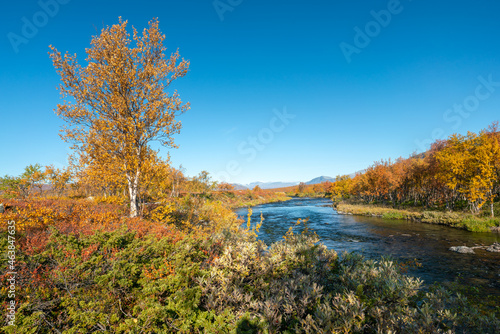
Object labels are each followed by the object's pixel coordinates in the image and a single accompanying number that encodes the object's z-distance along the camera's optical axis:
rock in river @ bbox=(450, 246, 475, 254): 13.77
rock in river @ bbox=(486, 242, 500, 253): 13.62
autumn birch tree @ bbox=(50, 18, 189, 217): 12.41
